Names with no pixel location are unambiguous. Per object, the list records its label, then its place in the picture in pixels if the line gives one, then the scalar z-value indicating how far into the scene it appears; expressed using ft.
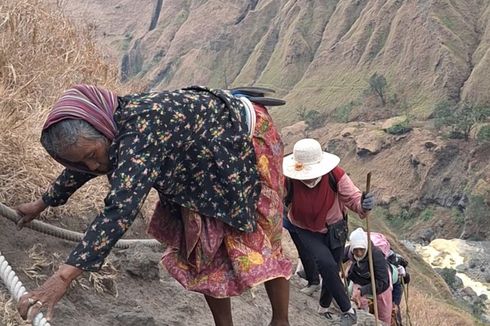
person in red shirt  13.41
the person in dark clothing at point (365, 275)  16.67
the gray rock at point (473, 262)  120.37
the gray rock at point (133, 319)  10.40
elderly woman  6.88
